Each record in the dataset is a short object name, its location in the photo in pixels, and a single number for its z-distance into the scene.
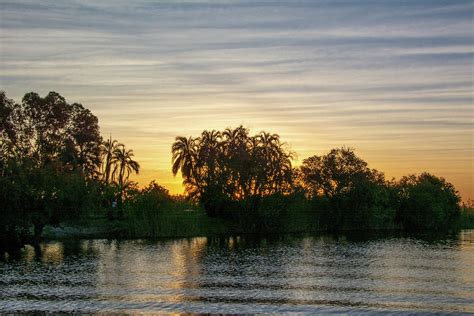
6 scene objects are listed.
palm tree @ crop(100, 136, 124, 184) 117.91
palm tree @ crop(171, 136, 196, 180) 107.12
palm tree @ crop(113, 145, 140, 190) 119.44
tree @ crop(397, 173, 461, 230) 114.69
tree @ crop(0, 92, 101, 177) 91.44
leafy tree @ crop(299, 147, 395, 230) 110.12
